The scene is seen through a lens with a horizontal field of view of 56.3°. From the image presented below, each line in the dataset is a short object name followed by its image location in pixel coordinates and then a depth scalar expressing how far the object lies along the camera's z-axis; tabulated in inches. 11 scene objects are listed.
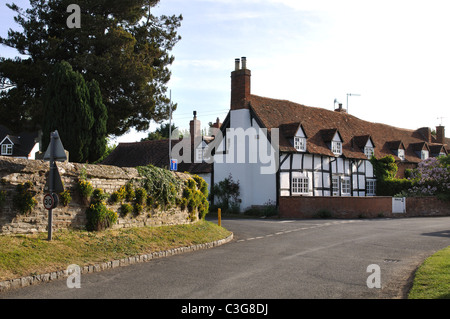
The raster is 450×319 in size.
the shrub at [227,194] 1140.5
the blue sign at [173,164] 1264.8
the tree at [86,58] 856.3
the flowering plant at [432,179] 1154.0
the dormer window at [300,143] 1134.4
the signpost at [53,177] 397.7
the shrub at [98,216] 462.9
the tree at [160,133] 2527.8
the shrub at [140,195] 528.1
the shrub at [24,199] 396.2
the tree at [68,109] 746.8
